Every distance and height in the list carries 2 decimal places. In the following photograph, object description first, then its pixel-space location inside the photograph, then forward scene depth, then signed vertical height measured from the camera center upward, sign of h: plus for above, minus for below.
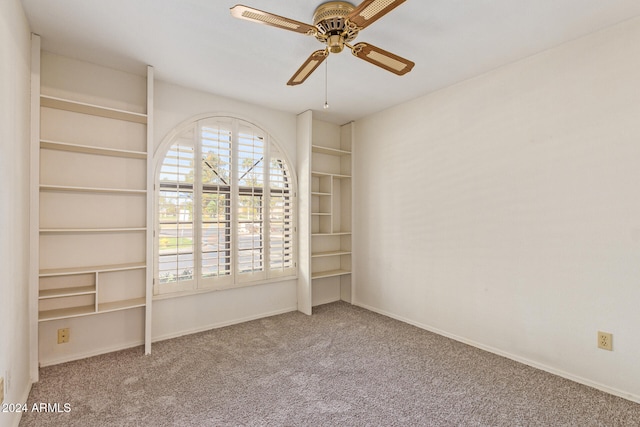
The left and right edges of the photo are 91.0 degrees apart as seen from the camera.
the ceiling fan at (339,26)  1.54 +1.05
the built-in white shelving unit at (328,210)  3.95 +0.16
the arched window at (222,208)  3.07 +0.15
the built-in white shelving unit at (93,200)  2.51 +0.20
